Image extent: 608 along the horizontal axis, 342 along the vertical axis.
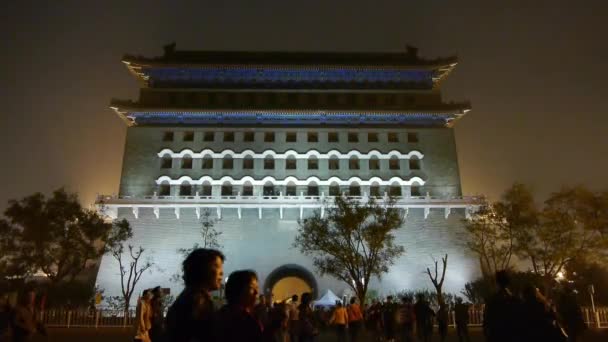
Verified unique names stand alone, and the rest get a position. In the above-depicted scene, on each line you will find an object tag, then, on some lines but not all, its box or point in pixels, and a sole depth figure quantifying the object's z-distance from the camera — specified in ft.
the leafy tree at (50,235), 89.86
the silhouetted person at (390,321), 43.04
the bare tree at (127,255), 99.81
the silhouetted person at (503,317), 16.37
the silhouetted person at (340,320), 41.96
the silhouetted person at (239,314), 10.15
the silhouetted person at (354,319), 43.55
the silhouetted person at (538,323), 15.65
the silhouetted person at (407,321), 43.01
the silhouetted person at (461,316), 47.55
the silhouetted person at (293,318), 30.71
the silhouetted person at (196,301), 10.59
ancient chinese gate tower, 112.88
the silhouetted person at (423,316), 44.86
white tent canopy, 93.97
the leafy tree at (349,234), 83.10
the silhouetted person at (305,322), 29.19
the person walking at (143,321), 26.36
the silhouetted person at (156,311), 26.81
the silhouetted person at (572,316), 28.12
